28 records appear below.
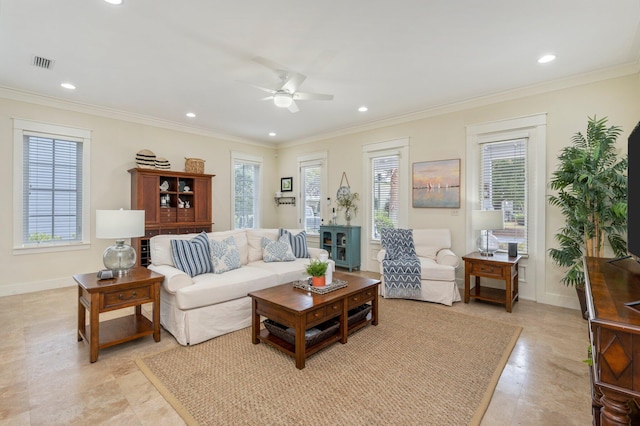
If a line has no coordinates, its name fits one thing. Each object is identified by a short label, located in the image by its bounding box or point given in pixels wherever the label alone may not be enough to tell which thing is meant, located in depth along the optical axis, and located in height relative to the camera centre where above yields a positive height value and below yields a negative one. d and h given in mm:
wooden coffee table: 2344 -854
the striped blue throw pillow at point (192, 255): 3164 -480
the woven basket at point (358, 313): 2963 -1039
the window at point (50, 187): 4168 +372
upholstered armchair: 3812 -800
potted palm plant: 3039 +169
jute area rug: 1819 -1230
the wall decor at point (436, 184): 4582 +472
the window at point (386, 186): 5164 +497
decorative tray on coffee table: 2784 -724
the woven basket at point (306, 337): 2514 -1055
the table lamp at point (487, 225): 3800 -151
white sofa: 2738 -819
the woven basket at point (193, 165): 5520 +884
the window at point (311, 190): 6453 +504
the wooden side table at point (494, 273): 3539 -747
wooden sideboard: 968 -477
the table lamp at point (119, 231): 2668 -183
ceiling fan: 3154 +1376
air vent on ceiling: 3176 +1648
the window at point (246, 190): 6629 +508
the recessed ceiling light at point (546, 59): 3126 +1668
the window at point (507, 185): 4031 +398
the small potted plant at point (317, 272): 2887 -581
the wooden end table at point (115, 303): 2398 -788
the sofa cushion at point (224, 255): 3385 -515
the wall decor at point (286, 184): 7062 +685
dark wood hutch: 4797 +179
